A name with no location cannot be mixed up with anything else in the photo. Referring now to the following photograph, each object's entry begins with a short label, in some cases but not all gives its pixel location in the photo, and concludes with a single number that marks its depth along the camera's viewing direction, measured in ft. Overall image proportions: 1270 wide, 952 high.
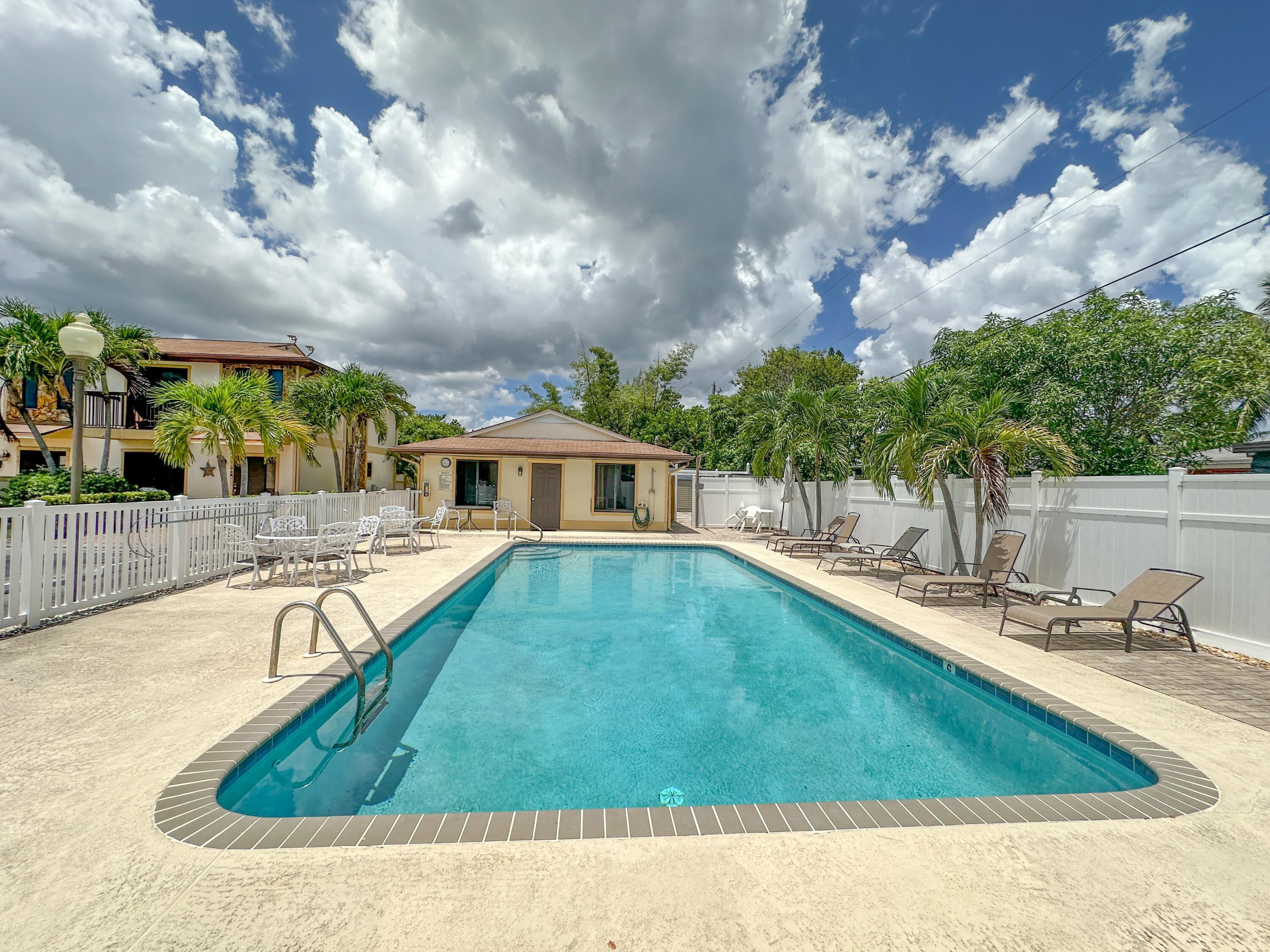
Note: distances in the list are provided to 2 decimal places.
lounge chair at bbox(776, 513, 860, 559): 41.52
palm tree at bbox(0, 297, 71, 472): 38.47
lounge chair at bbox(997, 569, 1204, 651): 17.49
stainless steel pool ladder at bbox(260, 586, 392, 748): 12.84
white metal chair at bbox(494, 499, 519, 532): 54.20
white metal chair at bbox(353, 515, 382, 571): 33.09
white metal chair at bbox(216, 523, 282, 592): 26.63
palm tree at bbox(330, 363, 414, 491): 58.29
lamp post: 21.67
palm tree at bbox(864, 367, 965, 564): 29.32
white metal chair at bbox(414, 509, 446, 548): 44.45
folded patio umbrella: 58.85
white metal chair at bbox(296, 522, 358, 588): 26.89
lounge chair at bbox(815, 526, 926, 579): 32.94
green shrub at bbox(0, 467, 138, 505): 38.65
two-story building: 60.49
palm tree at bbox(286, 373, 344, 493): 58.44
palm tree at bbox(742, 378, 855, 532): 47.24
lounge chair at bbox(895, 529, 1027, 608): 24.57
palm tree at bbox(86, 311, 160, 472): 47.60
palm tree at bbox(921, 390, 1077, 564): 26.40
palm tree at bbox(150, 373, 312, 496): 37.06
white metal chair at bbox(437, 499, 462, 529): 55.62
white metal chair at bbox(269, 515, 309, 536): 29.91
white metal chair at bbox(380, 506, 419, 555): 38.86
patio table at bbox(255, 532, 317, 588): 25.95
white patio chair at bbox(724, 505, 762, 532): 64.03
